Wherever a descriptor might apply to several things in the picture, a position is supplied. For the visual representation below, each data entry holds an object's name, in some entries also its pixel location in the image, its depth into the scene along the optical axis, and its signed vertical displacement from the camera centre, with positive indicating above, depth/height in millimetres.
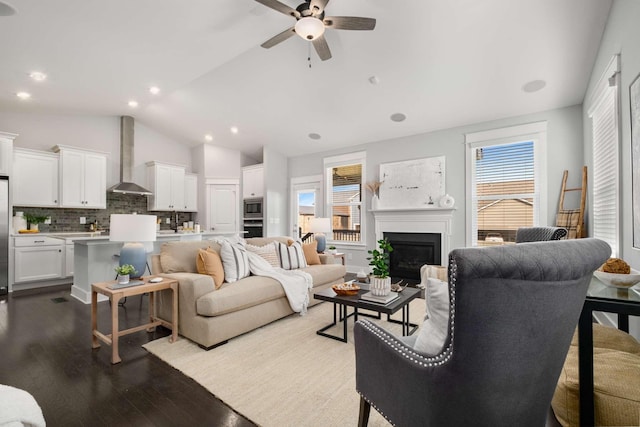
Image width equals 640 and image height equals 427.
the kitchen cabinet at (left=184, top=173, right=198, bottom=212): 7191 +554
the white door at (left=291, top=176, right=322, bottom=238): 6711 +279
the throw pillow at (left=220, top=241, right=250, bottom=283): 3104 -511
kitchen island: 3975 -660
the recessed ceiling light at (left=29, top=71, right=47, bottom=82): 3865 +1855
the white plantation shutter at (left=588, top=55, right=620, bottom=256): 2592 +585
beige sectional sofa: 2533 -790
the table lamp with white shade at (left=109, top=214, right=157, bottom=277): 2584 -116
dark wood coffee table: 2407 -758
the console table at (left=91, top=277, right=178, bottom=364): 2311 -757
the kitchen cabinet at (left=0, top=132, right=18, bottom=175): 4492 +977
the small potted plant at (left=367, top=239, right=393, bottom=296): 2594 -559
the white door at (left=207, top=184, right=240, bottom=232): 7246 +192
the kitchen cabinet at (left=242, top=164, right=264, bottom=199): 7008 +811
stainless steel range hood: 6188 +1347
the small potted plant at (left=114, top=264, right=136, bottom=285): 2502 -499
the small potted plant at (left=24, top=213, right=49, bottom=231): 4973 -80
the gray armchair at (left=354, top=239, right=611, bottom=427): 862 -376
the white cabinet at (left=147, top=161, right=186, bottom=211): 6617 +657
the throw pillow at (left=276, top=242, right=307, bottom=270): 3826 -546
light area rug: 1708 -1140
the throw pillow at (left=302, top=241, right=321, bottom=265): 4238 -565
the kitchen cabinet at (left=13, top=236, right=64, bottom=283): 4676 -702
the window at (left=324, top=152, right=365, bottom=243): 6113 +414
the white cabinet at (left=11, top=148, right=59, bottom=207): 4824 +623
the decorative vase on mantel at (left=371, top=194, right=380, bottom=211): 5688 +239
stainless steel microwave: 6922 +159
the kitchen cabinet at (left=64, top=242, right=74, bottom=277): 5138 -752
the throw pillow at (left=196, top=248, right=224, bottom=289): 2914 -503
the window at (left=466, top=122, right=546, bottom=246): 4352 +500
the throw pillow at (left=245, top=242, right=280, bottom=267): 3615 -457
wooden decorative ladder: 3760 -39
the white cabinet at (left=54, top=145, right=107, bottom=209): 5280 +689
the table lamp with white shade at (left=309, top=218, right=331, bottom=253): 5352 -226
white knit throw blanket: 3229 -731
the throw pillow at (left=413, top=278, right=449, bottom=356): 1129 -416
